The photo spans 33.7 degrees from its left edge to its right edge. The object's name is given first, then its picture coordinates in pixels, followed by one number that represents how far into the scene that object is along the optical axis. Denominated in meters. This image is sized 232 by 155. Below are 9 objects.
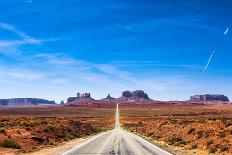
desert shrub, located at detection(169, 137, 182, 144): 38.01
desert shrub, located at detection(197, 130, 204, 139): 34.84
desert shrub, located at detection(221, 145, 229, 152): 25.64
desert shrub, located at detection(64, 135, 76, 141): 43.97
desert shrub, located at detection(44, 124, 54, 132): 44.31
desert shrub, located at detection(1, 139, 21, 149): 30.18
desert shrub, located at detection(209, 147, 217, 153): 26.37
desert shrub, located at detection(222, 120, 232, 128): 35.92
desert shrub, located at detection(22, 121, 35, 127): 49.19
